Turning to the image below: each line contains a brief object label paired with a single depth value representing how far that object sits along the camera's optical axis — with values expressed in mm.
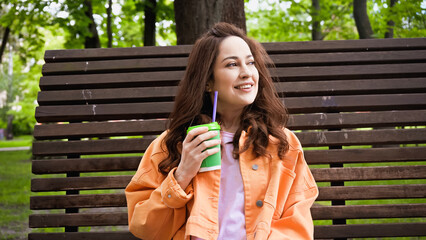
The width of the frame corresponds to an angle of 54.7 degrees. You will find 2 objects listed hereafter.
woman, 2232
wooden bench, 3070
